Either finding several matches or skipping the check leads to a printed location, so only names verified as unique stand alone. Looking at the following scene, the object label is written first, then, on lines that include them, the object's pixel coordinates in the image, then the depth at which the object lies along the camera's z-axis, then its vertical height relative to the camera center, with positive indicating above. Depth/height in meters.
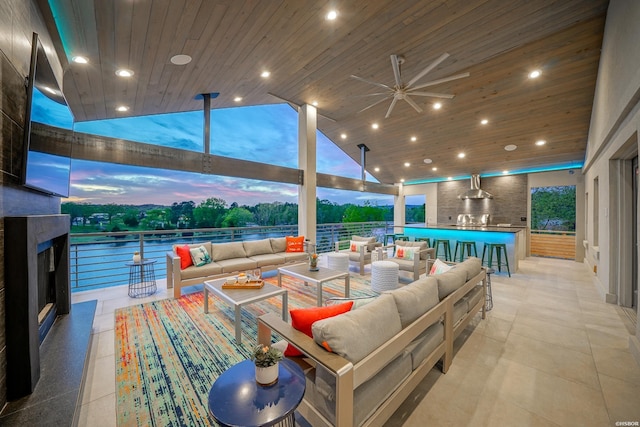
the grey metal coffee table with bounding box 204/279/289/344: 2.66 -0.94
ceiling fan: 3.57 +1.93
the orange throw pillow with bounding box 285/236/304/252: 5.67 -0.64
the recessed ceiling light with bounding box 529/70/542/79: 4.57 +2.53
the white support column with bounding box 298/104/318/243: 6.42 +1.04
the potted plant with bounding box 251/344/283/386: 1.32 -0.77
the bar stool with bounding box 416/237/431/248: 6.85 -0.65
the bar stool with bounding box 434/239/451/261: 6.46 -0.81
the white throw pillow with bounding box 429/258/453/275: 3.00 -0.62
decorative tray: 3.25 -0.90
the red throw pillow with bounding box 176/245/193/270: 4.16 -0.67
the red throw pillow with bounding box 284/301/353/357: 1.62 -0.65
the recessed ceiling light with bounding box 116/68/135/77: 3.23 +1.82
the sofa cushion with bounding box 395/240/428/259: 5.26 -0.62
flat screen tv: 1.72 +0.67
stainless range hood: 8.46 +0.75
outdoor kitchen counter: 5.79 -0.53
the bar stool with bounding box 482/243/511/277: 5.56 -0.83
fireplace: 1.54 -0.55
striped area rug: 1.81 -1.33
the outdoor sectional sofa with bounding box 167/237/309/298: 3.99 -0.84
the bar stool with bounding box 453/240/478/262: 6.07 -0.77
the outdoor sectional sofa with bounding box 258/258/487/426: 1.32 -0.80
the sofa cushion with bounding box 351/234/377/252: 5.99 -0.61
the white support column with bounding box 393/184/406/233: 10.73 +0.29
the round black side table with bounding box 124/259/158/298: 4.12 -1.16
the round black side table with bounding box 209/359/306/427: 1.12 -0.88
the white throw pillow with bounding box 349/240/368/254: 5.70 -0.69
